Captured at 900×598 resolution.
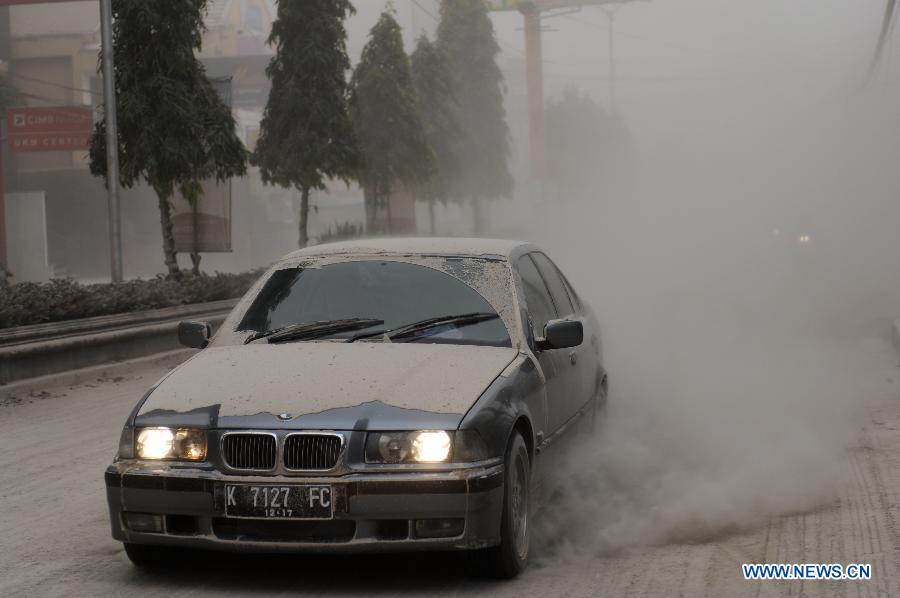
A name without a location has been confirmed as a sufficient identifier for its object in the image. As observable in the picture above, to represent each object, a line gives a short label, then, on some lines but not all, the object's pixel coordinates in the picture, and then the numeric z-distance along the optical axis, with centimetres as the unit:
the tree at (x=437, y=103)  4944
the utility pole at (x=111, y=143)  2273
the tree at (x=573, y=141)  9625
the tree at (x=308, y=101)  3400
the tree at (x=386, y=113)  4075
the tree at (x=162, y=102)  2530
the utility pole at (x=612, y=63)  10475
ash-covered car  500
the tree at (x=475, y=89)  5781
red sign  5047
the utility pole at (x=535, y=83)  7388
